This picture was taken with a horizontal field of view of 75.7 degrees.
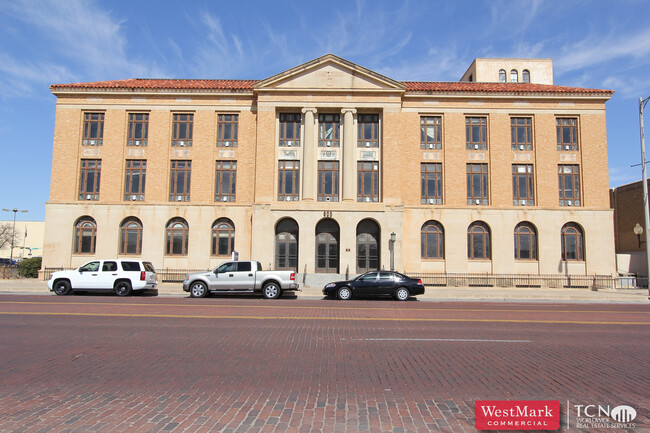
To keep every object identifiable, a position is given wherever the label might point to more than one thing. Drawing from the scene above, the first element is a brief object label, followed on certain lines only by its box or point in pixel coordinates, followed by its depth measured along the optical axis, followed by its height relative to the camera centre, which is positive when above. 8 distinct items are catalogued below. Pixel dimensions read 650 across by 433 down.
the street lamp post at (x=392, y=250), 28.09 +0.30
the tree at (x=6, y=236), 83.12 +2.60
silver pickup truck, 19.55 -1.38
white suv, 19.75 -1.34
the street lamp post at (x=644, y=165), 23.31 +5.18
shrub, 30.72 -1.38
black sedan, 20.06 -1.59
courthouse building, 29.78 +5.76
